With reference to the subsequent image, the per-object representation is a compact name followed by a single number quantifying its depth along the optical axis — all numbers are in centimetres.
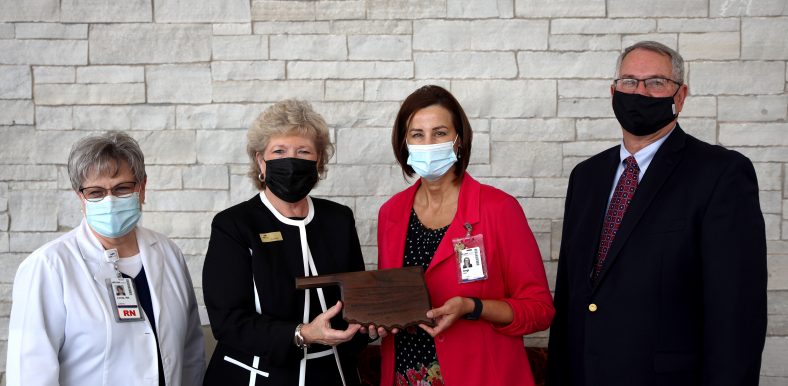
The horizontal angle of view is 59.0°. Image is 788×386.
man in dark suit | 203
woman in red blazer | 234
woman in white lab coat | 216
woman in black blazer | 223
